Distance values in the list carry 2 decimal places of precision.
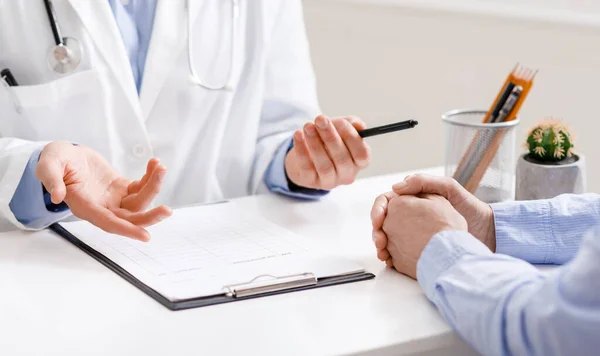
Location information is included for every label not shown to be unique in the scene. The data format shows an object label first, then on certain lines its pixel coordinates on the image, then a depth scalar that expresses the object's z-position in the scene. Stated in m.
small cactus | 1.97
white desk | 1.57
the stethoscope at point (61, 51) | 2.07
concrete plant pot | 1.96
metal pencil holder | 2.01
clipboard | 1.66
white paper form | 1.71
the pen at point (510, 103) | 2.00
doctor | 1.93
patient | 1.51
